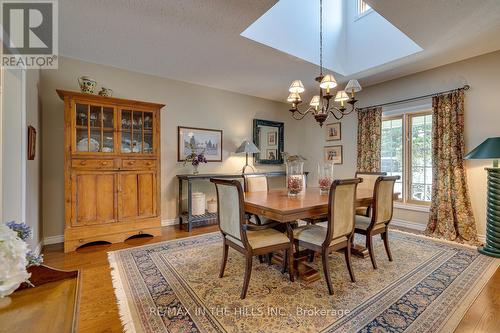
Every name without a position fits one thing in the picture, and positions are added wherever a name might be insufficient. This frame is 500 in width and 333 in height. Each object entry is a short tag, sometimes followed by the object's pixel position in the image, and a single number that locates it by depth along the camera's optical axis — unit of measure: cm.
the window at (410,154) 375
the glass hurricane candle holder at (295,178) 253
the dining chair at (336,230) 193
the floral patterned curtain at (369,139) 411
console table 374
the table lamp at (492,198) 267
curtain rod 324
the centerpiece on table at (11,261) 72
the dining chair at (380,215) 235
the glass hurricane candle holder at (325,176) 280
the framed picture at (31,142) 226
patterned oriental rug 157
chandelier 233
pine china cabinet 288
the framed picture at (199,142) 411
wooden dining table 186
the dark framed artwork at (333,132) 483
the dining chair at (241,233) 188
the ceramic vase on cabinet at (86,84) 301
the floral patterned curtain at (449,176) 319
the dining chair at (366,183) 317
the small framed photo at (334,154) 482
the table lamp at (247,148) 449
